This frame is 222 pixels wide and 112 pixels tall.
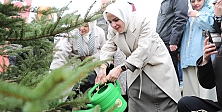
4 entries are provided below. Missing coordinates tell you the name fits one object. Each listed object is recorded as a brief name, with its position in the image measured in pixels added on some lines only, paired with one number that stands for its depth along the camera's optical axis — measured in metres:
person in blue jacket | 2.82
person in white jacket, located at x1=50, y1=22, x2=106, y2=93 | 2.91
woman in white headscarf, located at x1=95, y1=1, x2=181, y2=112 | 2.36
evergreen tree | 0.43
